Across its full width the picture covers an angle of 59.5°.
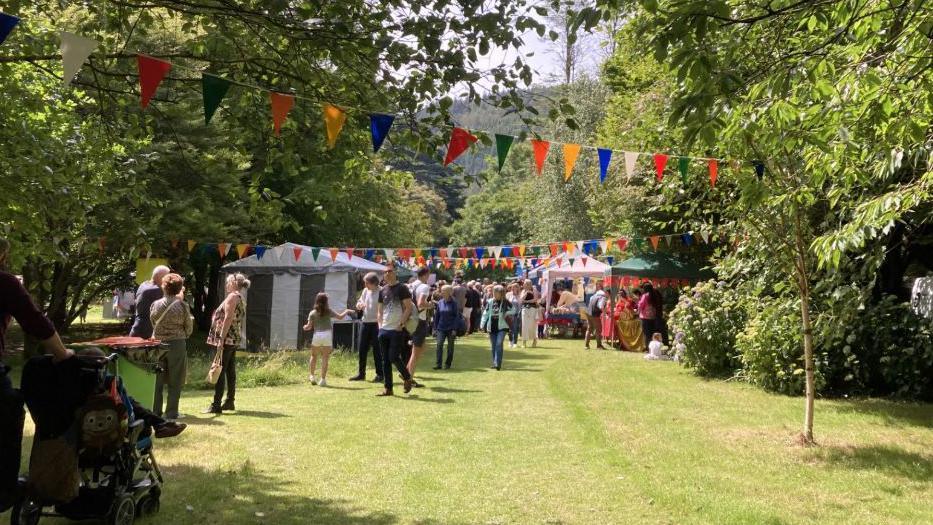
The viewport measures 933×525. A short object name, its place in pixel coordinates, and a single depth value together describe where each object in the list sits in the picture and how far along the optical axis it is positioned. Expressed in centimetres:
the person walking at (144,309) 888
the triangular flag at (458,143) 714
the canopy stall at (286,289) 1961
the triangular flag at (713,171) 877
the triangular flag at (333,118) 707
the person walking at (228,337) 942
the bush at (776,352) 1143
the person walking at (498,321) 1462
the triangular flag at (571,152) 955
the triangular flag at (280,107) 686
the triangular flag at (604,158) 975
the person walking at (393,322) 1082
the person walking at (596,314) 2033
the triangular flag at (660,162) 966
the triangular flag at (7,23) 523
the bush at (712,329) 1377
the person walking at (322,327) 1198
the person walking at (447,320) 1444
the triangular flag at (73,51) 549
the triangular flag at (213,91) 648
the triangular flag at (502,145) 817
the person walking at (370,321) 1187
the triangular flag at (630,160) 984
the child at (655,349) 1736
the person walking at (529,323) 2054
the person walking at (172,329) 834
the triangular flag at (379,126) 708
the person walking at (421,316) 1188
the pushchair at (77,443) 423
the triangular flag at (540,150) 866
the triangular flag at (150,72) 629
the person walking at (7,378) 412
